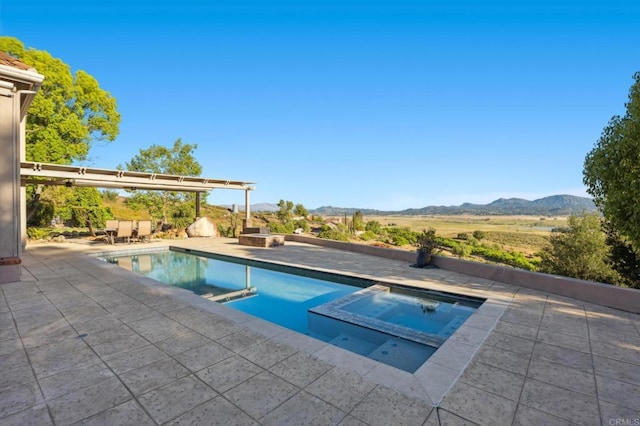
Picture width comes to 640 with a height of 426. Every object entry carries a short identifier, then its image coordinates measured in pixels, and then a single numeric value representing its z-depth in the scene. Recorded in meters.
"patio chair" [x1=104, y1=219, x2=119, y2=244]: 13.13
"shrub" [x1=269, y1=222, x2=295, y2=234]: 21.45
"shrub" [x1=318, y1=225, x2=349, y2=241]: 21.39
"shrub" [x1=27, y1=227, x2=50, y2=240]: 13.36
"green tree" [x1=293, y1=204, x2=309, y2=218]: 40.59
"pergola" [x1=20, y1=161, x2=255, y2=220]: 10.99
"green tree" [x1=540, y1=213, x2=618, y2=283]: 12.55
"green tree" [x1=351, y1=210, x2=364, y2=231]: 33.41
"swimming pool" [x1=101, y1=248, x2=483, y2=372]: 4.41
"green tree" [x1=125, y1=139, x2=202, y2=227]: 20.53
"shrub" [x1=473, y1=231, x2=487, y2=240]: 41.69
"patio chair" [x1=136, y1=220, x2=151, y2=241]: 13.34
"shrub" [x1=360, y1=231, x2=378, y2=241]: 27.59
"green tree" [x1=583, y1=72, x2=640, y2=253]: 5.34
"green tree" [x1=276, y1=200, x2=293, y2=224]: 36.94
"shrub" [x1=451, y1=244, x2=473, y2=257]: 24.48
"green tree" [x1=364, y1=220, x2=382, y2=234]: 34.49
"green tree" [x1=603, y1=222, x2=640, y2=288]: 9.68
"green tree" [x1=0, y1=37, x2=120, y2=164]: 14.27
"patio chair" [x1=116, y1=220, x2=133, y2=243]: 12.91
